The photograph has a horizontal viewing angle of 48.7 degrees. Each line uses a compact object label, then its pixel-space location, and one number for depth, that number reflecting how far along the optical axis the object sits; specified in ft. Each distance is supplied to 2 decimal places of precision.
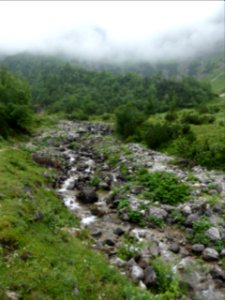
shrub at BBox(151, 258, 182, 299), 31.45
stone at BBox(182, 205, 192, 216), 48.19
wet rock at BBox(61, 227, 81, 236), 40.47
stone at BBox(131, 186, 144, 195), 58.34
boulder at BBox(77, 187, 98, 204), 56.86
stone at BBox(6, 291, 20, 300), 24.34
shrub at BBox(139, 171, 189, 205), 54.06
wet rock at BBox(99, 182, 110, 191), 63.06
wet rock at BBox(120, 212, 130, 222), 48.71
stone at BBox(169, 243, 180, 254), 40.09
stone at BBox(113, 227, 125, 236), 44.52
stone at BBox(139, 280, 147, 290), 31.93
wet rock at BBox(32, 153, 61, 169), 76.77
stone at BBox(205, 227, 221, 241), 41.30
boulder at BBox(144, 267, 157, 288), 32.77
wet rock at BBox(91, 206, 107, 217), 51.14
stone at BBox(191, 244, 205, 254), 39.74
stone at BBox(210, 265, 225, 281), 34.76
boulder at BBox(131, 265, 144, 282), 33.13
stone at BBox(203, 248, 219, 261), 37.96
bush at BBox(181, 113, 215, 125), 124.29
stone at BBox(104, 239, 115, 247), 41.00
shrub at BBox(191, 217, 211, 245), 41.47
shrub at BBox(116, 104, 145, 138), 119.81
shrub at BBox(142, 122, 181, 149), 97.65
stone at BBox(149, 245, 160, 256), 38.90
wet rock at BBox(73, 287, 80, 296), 27.37
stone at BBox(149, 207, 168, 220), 48.15
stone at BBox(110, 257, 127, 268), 35.62
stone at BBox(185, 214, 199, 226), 45.74
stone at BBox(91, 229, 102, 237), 43.67
